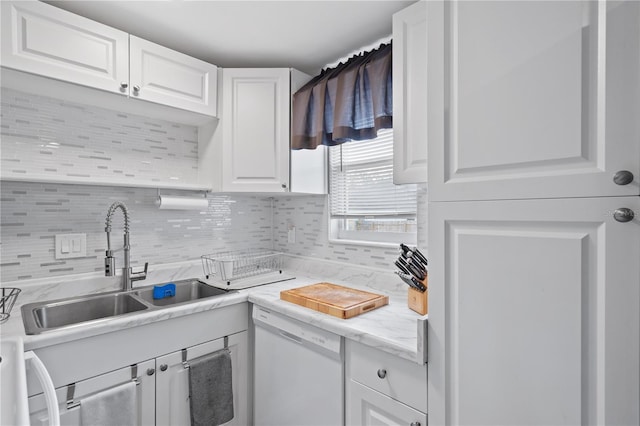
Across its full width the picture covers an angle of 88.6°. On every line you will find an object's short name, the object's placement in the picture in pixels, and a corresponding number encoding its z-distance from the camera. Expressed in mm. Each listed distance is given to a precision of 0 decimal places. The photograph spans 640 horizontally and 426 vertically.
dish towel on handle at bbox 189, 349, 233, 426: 1645
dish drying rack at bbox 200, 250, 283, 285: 2094
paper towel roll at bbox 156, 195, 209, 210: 1995
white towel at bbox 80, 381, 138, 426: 1341
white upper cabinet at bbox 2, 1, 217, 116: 1408
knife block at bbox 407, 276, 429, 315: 1479
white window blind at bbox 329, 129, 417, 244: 1949
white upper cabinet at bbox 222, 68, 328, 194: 2076
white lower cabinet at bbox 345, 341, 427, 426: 1149
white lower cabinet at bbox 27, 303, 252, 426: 1305
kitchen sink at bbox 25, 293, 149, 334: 1593
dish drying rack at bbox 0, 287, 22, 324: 1441
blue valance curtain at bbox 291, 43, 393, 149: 1653
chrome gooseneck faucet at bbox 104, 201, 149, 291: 1761
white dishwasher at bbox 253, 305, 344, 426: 1409
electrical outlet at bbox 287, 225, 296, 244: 2527
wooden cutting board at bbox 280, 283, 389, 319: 1476
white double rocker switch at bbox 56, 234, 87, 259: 1755
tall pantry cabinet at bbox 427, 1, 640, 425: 768
